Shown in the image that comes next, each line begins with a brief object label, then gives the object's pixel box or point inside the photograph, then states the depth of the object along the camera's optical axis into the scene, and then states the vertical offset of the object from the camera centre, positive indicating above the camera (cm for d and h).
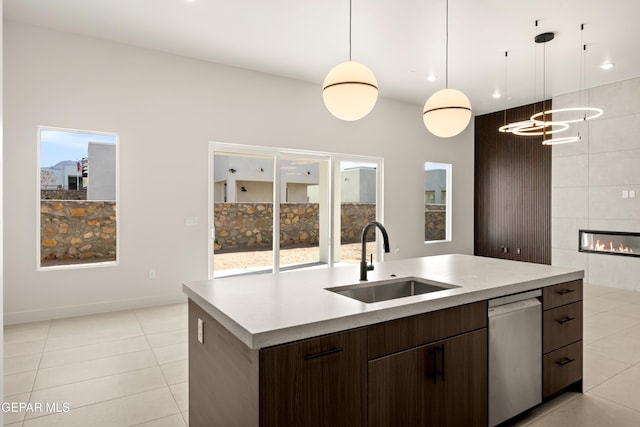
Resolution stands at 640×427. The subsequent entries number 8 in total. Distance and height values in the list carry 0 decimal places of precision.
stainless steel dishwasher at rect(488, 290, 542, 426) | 204 -80
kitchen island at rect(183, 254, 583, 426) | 138 -58
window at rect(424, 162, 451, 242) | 755 +23
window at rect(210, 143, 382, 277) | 539 +9
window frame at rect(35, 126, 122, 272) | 416 +1
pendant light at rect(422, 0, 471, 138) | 267 +72
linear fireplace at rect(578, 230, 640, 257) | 571 -46
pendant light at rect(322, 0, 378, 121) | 237 +78
